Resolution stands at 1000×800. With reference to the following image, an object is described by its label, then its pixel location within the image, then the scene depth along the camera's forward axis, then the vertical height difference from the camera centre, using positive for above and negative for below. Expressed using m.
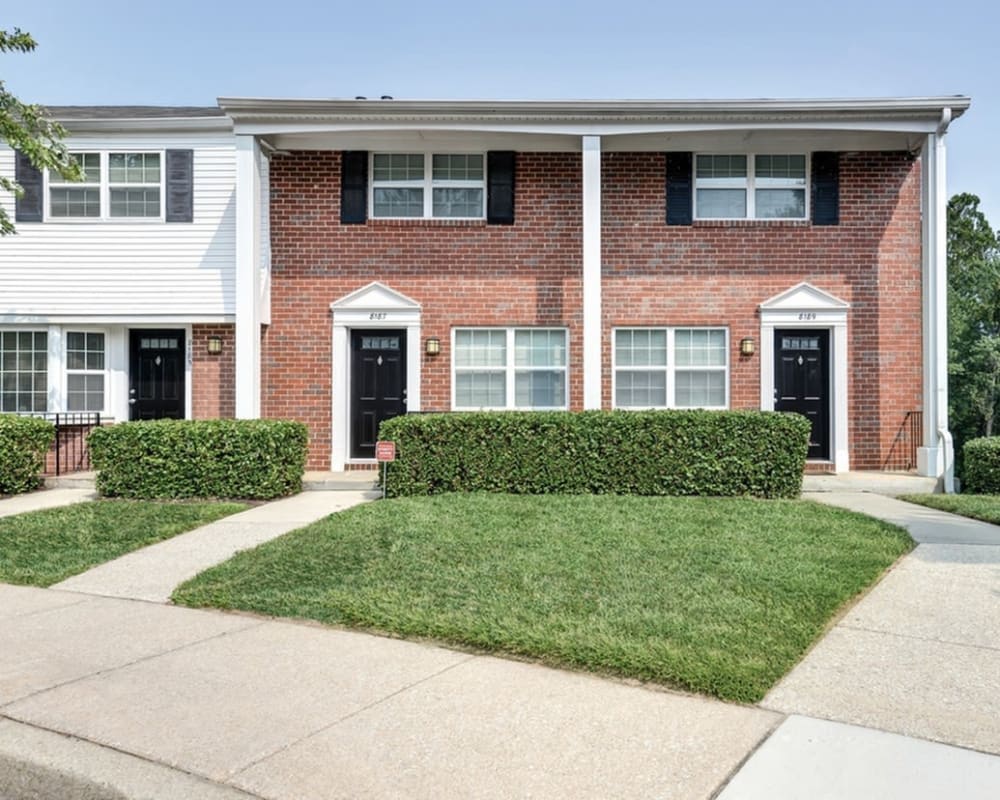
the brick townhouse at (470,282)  12.50 +1.80
